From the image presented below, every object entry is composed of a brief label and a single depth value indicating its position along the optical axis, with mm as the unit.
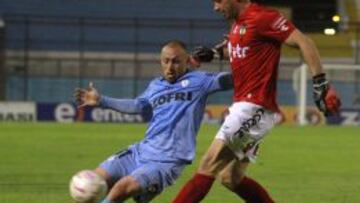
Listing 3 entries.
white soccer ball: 13453
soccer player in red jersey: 14078
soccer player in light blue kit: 13992
